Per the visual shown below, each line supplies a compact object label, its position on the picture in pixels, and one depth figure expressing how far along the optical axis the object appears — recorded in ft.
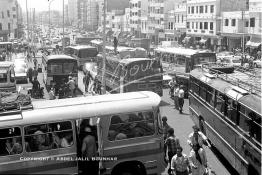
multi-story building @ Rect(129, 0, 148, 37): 306.35
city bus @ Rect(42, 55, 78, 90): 86.17
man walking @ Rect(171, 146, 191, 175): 30.01
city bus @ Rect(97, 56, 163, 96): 69.15
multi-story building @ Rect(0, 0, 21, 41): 319.88
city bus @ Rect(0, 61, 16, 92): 77.79
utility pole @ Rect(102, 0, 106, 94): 65.86
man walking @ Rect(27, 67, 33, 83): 95.10
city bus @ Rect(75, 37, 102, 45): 232.53
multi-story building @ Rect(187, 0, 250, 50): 193.57
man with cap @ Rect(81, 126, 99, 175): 30.12
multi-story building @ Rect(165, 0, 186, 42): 232.94
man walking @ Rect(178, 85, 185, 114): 62.80
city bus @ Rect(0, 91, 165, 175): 29.14
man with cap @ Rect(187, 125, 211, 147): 33.47
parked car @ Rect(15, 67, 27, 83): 104.37
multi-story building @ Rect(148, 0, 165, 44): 266.57
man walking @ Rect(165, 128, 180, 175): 34.32
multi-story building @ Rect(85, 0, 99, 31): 538.88
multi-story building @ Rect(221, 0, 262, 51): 159.94
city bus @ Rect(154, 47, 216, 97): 84.56
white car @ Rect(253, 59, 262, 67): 108.78
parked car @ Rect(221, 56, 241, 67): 111.48
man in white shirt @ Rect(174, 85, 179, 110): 64.41
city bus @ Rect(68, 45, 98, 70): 130.31
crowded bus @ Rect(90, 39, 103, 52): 181.80
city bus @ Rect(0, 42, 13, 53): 180.06
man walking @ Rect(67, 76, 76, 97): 71.26
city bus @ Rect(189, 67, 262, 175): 30.78
